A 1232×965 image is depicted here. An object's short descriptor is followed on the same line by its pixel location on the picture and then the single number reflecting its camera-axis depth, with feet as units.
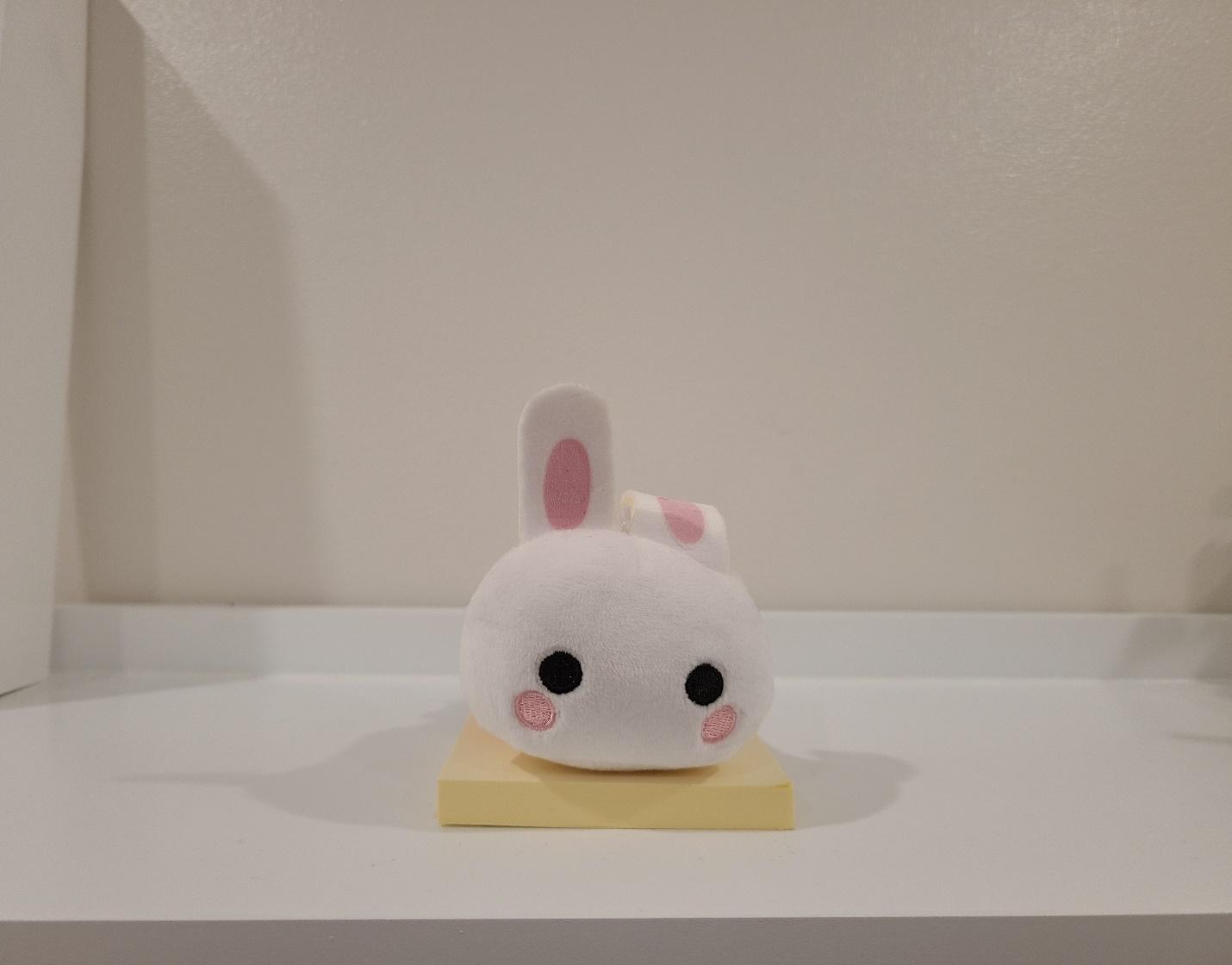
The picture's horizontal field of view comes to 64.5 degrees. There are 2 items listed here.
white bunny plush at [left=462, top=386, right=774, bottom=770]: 0.66
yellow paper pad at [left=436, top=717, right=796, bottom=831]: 0.69
